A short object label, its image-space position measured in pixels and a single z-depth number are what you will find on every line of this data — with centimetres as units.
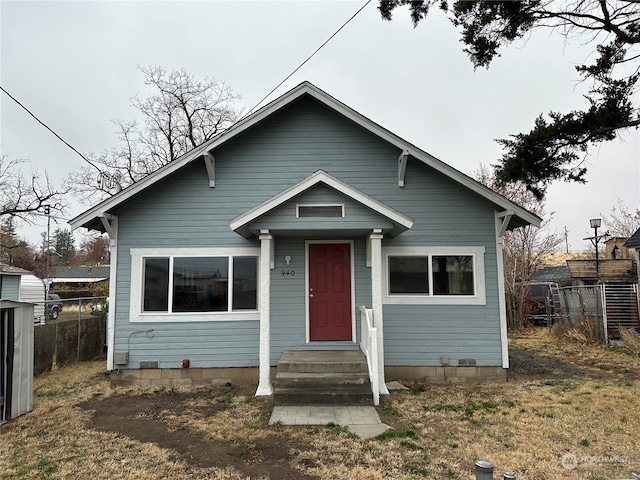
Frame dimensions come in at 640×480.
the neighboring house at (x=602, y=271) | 1903
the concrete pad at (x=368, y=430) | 502
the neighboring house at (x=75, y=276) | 4491
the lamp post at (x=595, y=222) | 1770
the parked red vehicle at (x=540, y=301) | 1688
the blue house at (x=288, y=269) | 782
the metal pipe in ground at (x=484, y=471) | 251
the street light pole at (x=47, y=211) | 2025
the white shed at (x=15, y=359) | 558
